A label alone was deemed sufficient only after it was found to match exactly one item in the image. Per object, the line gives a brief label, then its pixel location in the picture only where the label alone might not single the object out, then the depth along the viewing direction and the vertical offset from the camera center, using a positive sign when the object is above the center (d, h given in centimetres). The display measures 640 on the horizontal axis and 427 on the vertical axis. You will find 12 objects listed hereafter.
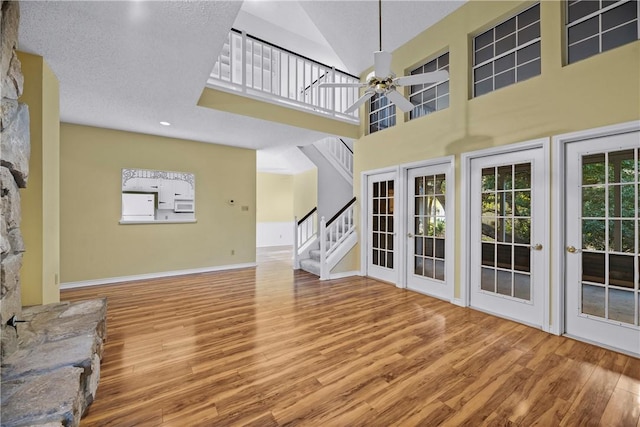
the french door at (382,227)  472 -24
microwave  533 +16
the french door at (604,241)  240 -26
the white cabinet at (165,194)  519 +38
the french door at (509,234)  297 -25
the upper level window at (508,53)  314 +194
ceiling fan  245 +123
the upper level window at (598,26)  249 +179
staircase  535 +9
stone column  167 +33
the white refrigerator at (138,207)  492 +13
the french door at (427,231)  394 -27
